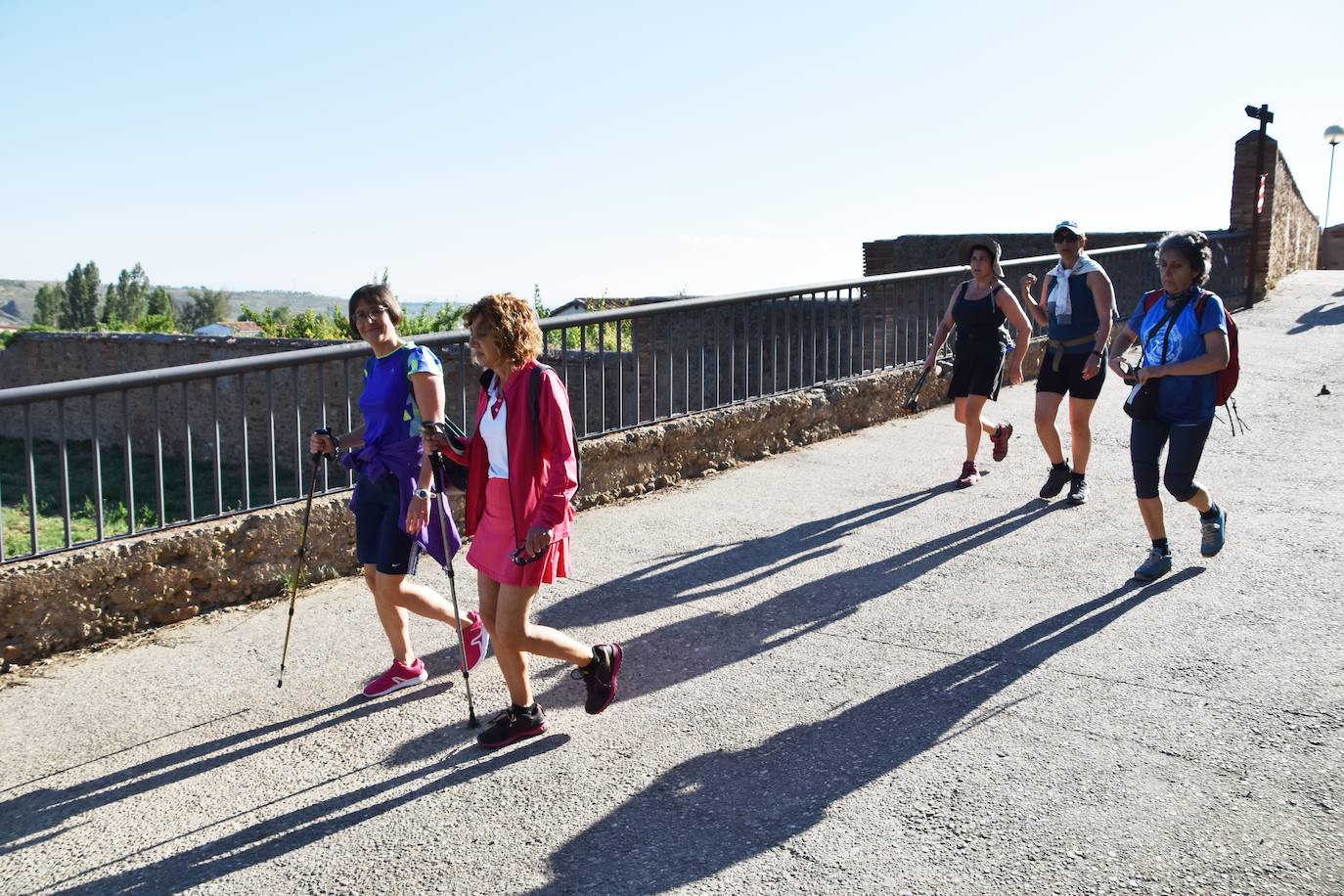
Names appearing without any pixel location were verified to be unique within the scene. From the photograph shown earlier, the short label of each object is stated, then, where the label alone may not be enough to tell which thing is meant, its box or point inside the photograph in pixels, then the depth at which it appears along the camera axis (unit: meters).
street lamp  34.34
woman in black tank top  8.55
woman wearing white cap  8.02
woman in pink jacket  4.47
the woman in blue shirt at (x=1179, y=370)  6.25
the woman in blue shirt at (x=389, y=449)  5.05
